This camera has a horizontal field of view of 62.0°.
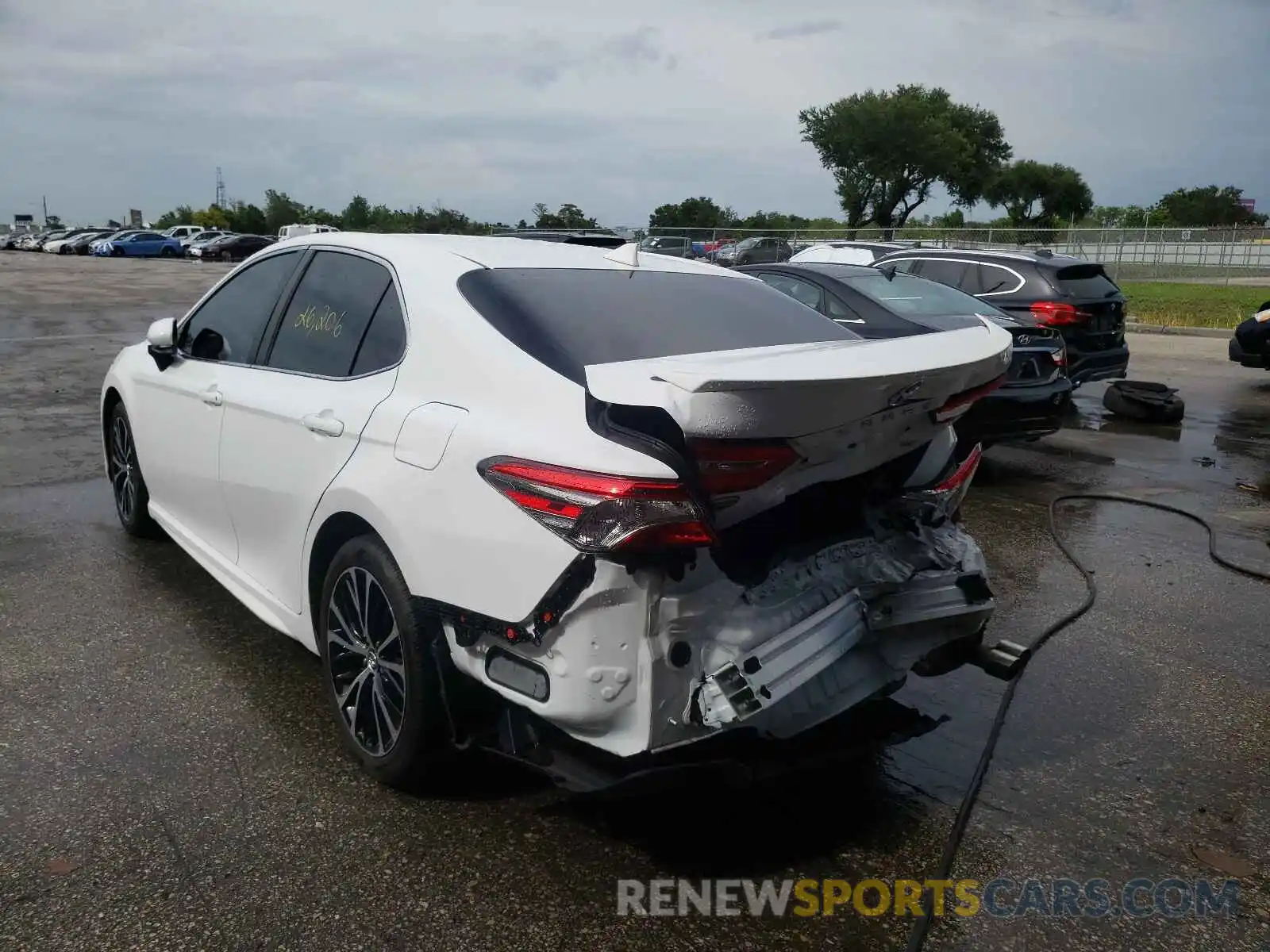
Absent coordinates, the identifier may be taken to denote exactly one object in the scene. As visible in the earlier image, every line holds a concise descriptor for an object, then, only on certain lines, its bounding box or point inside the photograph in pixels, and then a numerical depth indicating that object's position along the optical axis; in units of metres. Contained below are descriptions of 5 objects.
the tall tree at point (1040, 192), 74.56
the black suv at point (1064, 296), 10.73
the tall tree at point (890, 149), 64.81
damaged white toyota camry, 2.63
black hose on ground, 2.83
